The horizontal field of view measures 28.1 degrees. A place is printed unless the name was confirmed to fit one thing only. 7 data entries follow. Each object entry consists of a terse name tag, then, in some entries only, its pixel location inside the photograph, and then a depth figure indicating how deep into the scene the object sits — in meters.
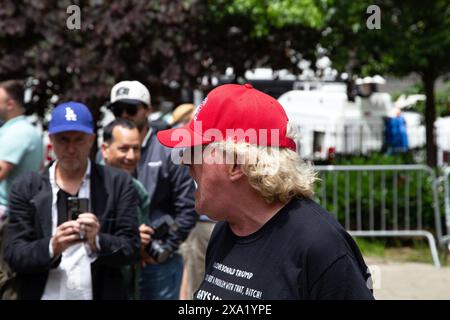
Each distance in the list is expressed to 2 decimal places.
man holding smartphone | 4.34
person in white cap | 5.56
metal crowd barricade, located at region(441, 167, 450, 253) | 10.13
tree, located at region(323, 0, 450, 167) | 10.02
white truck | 12.71
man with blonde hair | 2.52
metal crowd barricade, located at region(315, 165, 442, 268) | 10.32
